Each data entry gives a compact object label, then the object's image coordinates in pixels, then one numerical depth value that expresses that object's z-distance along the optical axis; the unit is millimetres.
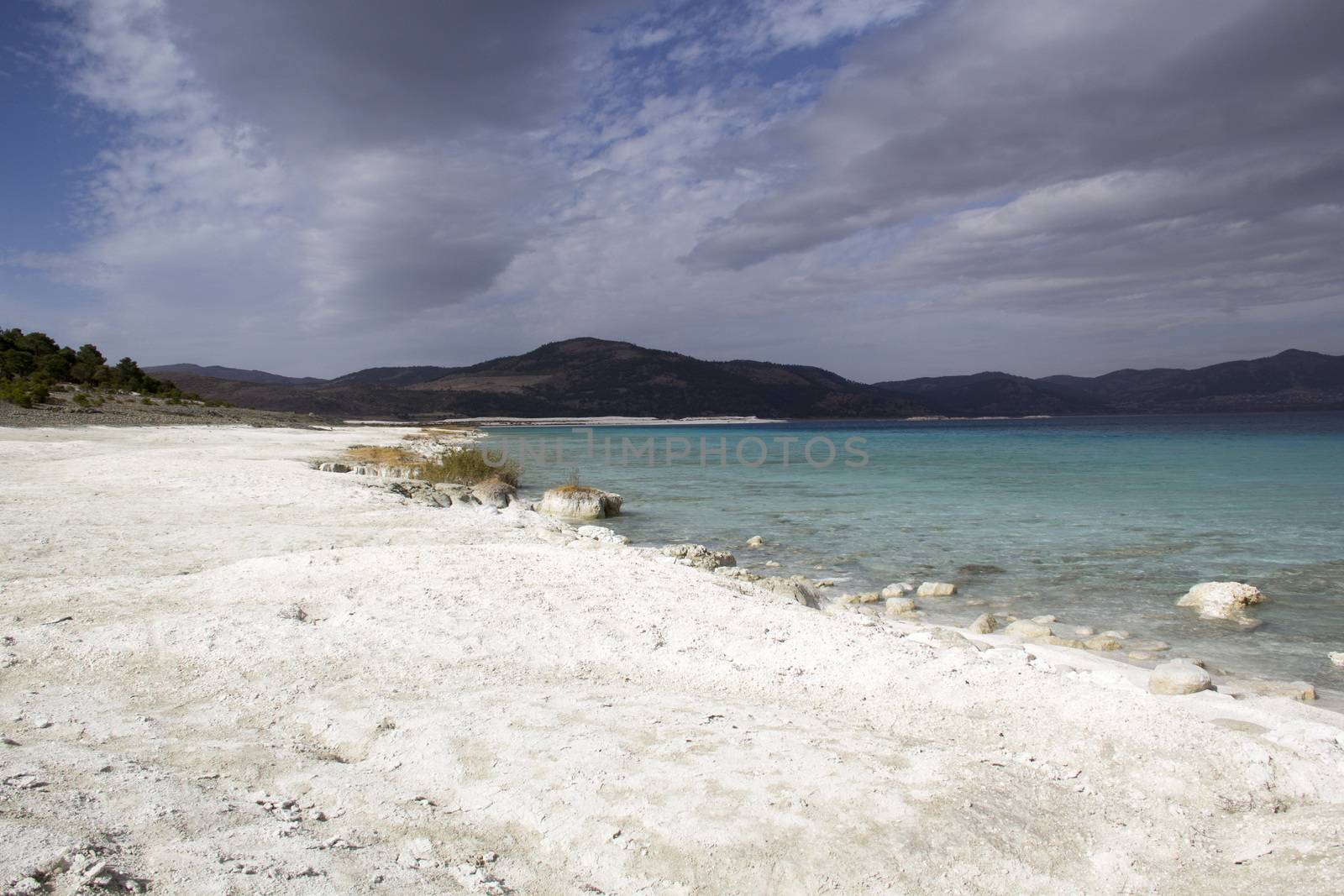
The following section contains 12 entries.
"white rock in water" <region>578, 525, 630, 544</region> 11000
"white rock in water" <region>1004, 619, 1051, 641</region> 7188
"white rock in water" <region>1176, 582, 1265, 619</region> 8242
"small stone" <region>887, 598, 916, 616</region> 8293
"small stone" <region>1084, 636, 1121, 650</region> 7035
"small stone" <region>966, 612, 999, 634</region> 7418
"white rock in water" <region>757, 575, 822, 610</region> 7844
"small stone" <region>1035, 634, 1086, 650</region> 6925
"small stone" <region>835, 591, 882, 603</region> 8722
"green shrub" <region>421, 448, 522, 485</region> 19766
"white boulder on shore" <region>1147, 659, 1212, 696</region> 5055
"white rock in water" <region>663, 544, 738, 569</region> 9984
